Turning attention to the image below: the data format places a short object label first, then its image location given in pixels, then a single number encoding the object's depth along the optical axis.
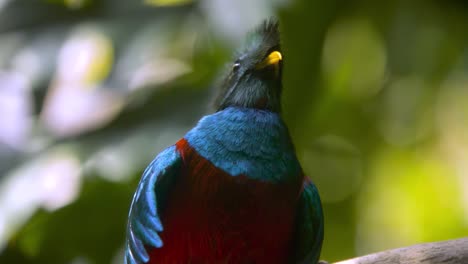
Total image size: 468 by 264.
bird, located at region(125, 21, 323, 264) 4.75
